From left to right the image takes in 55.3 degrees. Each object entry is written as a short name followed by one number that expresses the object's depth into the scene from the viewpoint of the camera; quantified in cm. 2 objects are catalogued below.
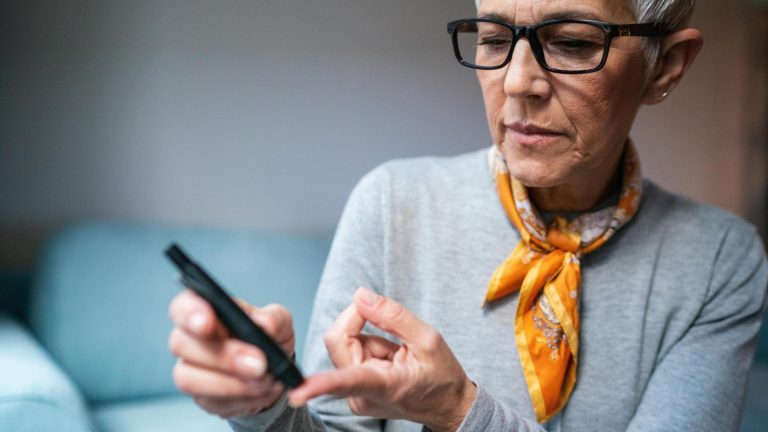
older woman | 99
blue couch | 169
